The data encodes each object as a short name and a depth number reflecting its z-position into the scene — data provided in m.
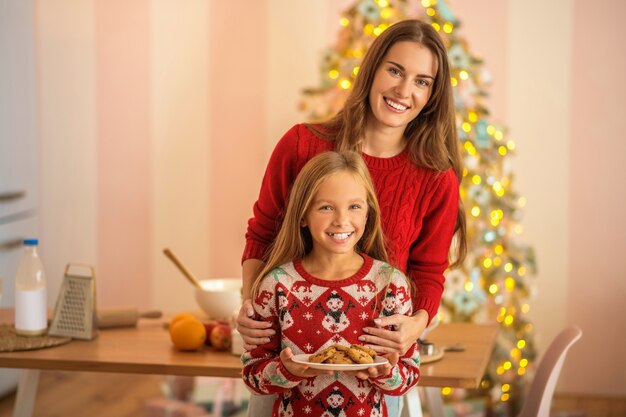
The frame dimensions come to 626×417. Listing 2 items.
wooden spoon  2.77
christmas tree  3.89
